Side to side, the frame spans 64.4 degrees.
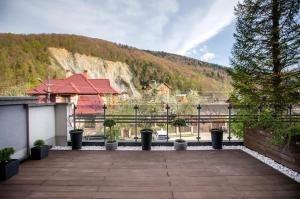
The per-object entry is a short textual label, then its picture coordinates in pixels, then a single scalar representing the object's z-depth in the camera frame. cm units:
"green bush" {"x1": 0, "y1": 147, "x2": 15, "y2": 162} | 361
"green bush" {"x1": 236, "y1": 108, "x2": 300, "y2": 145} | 386
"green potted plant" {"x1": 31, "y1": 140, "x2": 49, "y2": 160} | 468
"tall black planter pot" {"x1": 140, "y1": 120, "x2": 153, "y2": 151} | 555
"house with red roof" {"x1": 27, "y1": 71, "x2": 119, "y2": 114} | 2057
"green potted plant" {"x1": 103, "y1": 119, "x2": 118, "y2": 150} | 554
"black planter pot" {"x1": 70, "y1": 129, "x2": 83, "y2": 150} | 557
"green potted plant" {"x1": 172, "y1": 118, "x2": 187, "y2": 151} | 547
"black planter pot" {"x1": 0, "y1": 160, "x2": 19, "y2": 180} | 350
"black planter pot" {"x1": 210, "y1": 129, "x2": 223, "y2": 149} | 556
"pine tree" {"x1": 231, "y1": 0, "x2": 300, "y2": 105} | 507
